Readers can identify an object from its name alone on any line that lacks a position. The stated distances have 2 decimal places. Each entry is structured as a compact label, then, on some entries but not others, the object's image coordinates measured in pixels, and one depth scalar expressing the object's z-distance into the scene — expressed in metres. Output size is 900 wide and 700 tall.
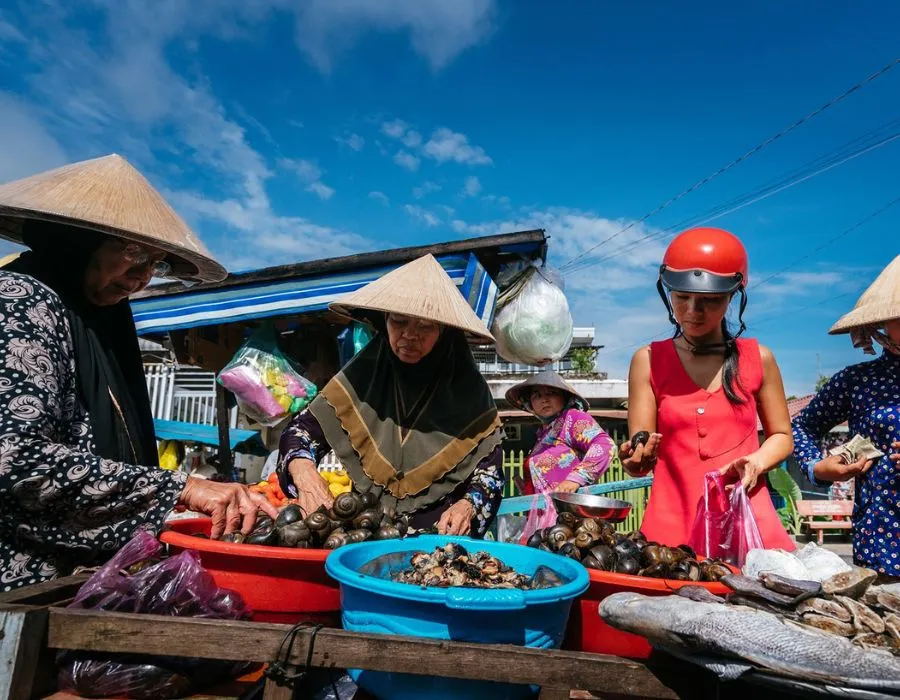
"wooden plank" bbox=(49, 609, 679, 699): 1.12
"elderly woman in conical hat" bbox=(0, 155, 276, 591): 1.49
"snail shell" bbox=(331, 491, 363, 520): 1.93
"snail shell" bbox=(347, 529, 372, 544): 1.71
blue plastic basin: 1.14
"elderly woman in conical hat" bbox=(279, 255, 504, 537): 2.52
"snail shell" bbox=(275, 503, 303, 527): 1.77
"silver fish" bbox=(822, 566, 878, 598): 1.19
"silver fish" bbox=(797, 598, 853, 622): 1.12
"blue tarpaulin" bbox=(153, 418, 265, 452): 9.80
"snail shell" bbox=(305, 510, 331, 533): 1.73
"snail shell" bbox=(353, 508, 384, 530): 1.85
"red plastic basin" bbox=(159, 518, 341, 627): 1.50
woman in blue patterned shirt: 2.38
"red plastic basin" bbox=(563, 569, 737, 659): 1.38
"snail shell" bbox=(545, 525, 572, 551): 1.78
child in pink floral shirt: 4.75
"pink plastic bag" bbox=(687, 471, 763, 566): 2.08
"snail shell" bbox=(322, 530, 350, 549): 1.67
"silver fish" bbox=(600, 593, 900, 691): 0.95
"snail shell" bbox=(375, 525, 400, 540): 1.77
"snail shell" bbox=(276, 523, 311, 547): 1.63
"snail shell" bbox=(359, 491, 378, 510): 2.04
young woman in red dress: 2.17
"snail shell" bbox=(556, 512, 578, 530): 1.94
